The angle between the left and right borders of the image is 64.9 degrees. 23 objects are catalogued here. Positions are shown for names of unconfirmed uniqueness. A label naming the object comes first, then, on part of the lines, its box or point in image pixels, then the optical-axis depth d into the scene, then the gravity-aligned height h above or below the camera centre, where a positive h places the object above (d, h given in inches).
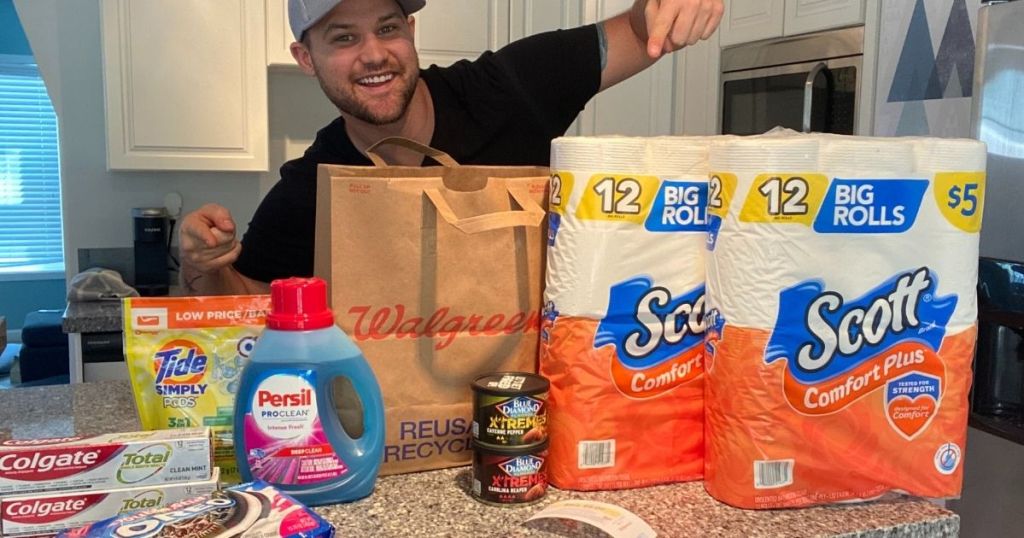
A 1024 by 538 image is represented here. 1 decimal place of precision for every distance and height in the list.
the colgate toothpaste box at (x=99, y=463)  25.8 -8.6
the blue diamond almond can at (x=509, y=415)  28.3 -7.5
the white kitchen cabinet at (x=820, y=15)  82.4 +20.5
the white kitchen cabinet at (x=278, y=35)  108.0 +22.1
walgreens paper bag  29.6 -3.0
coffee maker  115.5 -7.7
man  54.7 +7.8
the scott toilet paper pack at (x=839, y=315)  27.9 -3.8
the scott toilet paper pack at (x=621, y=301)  29.5 -3.6
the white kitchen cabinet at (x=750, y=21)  92.7 +22.1
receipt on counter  26.6 -10.7
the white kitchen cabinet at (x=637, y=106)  109.8 +13.5
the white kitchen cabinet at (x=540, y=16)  108.4 +25.8
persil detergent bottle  26.9 -6.7
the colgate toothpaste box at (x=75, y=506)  25.3 -9.8
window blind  199.3 +4.9
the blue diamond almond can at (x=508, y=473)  28.5 -9.6
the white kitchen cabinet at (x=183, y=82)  104.5 +15.2
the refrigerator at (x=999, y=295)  51.6 -5.3
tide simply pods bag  30.1 -6.2
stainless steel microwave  83.7 +13.8
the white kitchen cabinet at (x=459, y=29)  112.4 +24.3
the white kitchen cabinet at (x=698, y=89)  103.9 +15.4
